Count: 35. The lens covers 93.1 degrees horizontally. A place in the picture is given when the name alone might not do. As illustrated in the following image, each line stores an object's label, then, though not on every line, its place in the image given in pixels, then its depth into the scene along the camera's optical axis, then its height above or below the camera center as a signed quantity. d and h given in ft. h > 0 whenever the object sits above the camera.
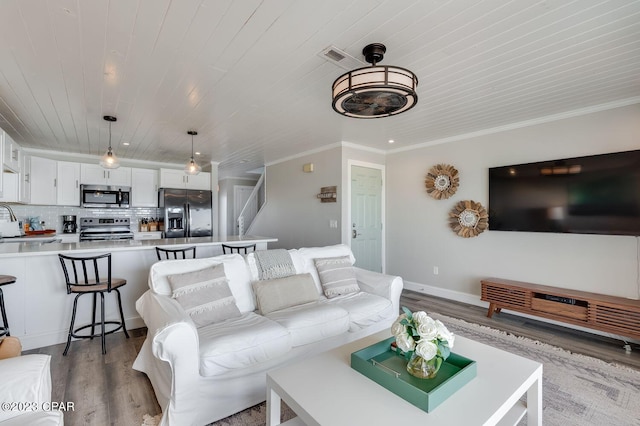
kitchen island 9.30 -2.39
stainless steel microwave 17.63 +1.27
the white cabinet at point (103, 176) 17.75 +2.53
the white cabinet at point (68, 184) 17.02 +1.93
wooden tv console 9.29 -3.06
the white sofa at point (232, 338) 5.58 -2.69
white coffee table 4.07 -2.67
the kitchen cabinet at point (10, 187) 13.10 +1.37
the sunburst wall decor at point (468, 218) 13.70 -0.06
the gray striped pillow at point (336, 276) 9.77 -1.97
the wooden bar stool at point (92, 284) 8.97 -2.08
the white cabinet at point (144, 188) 19.21 +1.92
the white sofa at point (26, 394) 3.74 -2.30
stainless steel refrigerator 19.15 +0.33
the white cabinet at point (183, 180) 19.54 +2.52
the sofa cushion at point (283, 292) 8.29 -2.15
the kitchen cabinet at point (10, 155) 11.69 +2.66
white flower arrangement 4.53 -1.86
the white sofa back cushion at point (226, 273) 7.50 -1.51
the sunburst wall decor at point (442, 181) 14.64 +1.77
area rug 6.22 -4.15
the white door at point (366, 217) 16.22 -0.01
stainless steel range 18.39 -0.71
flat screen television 9.99 +0.78
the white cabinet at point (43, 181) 16.20 +2.00
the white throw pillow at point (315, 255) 10.14 -1.34
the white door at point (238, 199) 29.66 +1.83
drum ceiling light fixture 5.94 +2.58
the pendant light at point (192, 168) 14.57 +2.42
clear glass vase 4.81 -2.39
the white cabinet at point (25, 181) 14.37 +1.81
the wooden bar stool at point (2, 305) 8.36 -2.48
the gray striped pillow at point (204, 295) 7.11 -1.91
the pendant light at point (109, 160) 12.19 +2.32
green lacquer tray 4.29 -2.54
